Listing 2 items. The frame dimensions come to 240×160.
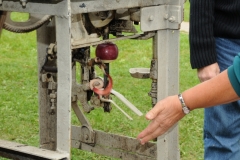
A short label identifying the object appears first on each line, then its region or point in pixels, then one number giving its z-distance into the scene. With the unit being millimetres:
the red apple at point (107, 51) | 3906
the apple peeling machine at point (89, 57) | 3111
